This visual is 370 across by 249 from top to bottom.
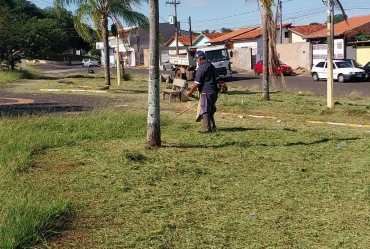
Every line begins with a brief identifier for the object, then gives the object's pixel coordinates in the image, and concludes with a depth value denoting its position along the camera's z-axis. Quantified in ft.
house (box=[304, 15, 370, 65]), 130.11
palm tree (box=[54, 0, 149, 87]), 81.71
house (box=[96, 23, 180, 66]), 262.88
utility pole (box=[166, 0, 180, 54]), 180.14
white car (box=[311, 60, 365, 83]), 98.00
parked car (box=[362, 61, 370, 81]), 99.71
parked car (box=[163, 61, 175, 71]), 188.87
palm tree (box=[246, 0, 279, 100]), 49.52
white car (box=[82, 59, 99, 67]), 229.25
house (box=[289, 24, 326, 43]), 175.11
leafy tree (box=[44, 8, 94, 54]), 302.45
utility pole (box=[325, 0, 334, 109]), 46.24
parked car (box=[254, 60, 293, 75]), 132.26
